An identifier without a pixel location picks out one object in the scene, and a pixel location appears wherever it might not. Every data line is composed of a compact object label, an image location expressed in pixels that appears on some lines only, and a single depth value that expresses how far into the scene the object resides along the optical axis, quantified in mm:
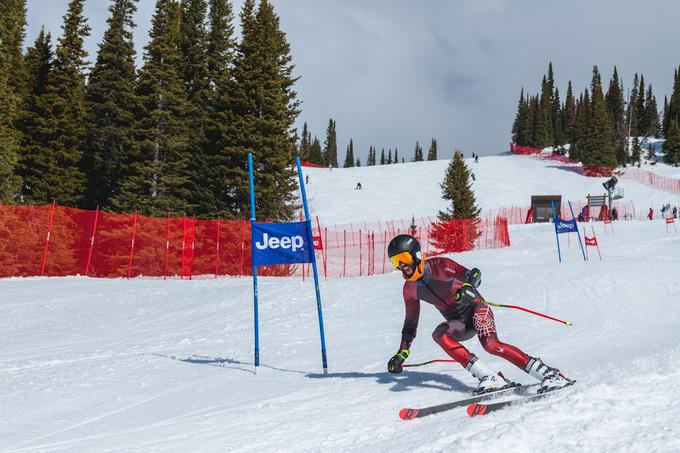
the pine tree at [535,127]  100625
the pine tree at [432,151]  156625
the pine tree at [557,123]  114562
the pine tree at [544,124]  100688
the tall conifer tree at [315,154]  127812
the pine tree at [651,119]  119312
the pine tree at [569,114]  116838
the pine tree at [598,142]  68188
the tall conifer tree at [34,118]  30094
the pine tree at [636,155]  87794
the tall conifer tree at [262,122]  26672
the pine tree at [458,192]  38281
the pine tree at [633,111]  118319
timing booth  44875
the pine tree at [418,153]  165900
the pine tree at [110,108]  31828
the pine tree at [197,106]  28438
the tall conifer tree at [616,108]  106725
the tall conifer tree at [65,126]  29938
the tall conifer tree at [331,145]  146625
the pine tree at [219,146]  27297
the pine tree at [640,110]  121500
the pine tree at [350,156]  156000
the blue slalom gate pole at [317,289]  6914
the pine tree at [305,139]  145750
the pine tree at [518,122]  110962
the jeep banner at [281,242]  7004
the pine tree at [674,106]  108438
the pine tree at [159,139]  27188
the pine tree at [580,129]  81650
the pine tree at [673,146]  79688
